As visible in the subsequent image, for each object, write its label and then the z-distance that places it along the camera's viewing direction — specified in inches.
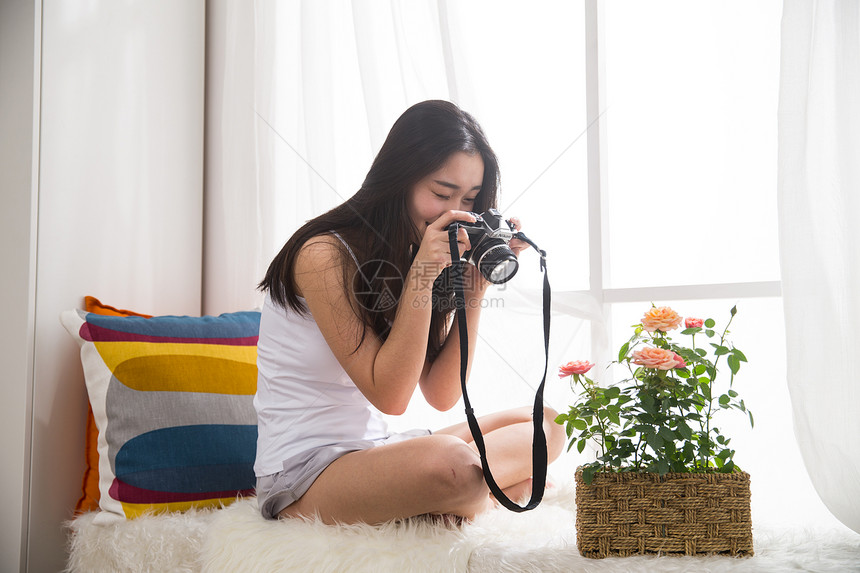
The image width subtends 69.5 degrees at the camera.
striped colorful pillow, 51.8
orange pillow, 55.0
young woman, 39.5
